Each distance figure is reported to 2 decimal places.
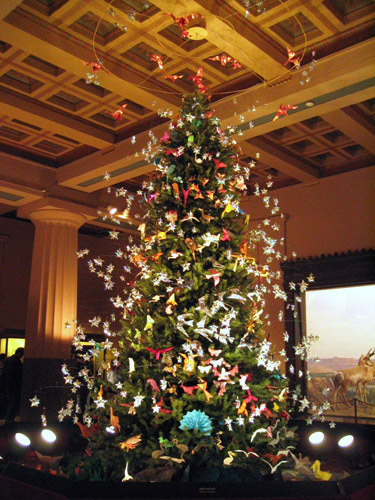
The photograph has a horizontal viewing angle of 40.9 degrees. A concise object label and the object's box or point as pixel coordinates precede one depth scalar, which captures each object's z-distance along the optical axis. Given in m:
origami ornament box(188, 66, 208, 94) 3.03
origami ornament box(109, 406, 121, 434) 2.56
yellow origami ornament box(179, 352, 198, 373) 2.47
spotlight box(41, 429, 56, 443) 3.46
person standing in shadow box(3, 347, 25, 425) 7.39
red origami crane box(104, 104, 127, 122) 3.04
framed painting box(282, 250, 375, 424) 7.61
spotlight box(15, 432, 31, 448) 3.24
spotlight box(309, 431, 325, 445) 3.70
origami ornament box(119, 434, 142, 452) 2.41
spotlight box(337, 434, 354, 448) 3.59
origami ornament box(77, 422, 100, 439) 2.75
